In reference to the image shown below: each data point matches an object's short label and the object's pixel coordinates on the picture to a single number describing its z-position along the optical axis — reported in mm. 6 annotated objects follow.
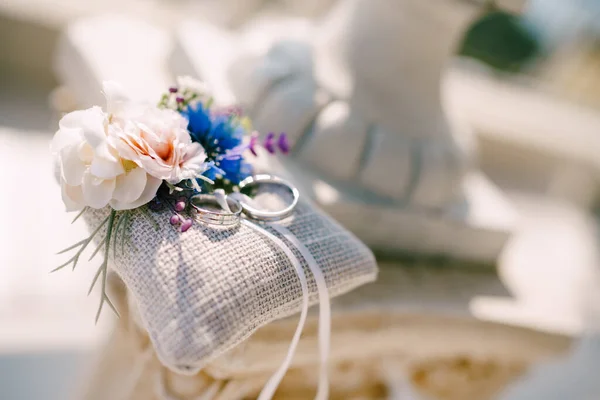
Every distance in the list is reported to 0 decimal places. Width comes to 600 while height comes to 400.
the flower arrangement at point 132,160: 274
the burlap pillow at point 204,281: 265
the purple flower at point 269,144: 320
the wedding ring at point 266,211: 300
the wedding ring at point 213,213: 285
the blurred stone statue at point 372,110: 368
